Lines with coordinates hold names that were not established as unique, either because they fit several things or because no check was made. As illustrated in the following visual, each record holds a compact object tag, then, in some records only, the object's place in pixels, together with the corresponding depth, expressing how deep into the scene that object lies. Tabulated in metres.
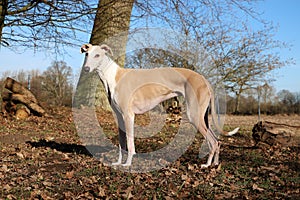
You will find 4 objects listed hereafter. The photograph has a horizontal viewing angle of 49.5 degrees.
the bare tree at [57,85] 18.28
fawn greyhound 4.52
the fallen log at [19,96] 11.23
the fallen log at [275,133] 7.25
